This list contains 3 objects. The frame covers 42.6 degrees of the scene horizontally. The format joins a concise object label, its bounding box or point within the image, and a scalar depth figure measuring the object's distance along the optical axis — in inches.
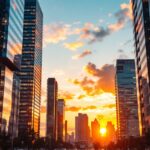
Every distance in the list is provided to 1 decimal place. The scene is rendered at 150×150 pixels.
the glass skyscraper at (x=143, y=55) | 3538.4
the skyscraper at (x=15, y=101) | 4011.2
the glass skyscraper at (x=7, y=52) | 3603.8
